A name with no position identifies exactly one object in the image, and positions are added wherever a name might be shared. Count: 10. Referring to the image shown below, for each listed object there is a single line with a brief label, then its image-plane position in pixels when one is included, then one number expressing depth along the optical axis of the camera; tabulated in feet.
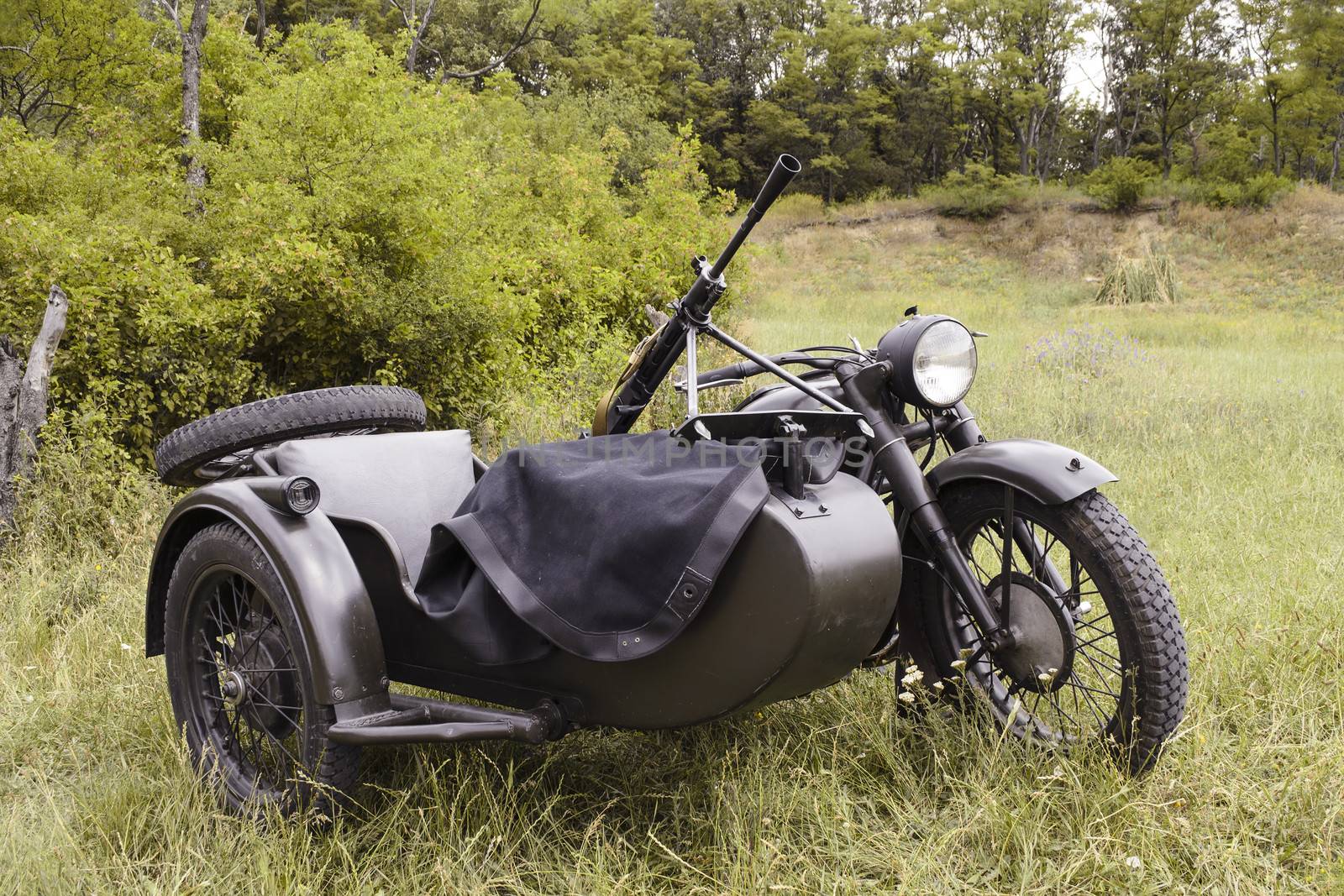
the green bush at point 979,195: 102.32
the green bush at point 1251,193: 88.74
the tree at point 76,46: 41.63
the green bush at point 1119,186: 94.84
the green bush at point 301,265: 17.33
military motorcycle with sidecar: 6.54
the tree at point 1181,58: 112.78
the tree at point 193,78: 27.96
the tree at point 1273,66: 102.21
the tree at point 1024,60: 118.32
